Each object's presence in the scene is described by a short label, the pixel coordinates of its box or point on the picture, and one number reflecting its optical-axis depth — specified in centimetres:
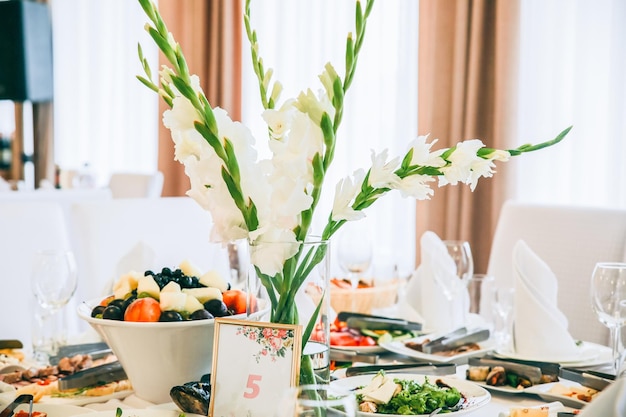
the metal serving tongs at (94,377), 127
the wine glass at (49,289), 159
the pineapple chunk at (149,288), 125
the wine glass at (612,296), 137
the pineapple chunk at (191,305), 121
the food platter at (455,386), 108
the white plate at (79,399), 124
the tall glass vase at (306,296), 105
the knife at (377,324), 165
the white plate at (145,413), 106
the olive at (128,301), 123
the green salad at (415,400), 108
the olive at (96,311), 125
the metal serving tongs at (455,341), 152
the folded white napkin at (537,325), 150
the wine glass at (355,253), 200
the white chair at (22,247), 197
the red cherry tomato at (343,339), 159
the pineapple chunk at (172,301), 120
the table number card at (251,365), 101
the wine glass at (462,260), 177
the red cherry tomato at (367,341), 159
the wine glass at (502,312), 169
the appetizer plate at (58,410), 112
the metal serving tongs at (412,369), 130
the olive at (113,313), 121
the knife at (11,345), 159
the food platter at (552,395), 120
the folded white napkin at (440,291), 176
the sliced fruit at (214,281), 132
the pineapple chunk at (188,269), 137
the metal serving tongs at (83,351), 148
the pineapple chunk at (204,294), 125
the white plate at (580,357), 148
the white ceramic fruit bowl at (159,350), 117
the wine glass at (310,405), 63
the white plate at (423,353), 149
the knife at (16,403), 107
